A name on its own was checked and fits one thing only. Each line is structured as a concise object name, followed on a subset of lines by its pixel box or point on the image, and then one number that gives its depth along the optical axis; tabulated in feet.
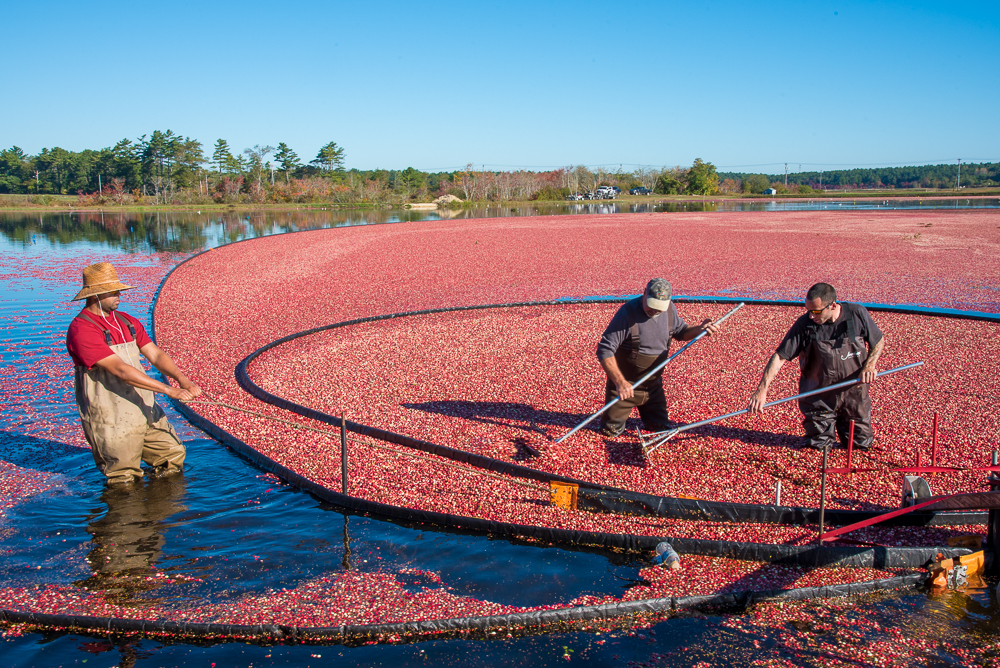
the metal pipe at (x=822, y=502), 14.43
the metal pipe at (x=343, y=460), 17.91
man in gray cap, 18.67
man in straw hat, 17.51
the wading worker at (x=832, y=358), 18.26
